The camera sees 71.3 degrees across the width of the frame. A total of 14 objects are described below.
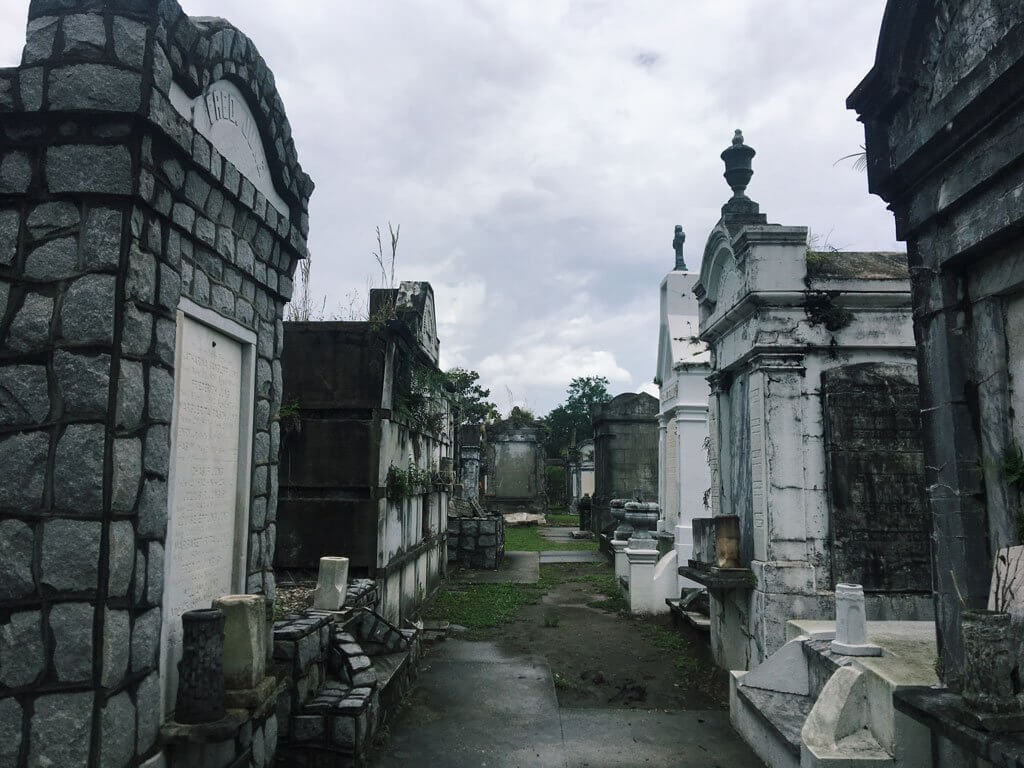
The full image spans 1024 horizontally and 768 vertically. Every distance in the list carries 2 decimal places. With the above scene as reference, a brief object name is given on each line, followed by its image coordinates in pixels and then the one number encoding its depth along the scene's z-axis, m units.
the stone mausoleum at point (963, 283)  2.99
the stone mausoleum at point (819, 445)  6.11
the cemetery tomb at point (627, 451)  19.44
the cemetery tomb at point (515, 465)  27.62
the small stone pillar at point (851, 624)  4.33
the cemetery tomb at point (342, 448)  7.58
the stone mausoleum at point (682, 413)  10.44
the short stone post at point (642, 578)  10.16
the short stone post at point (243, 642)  3.59
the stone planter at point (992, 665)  2.64
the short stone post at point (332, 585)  5.98
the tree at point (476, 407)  28.84
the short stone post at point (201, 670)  3.18
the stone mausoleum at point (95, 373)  2.70
